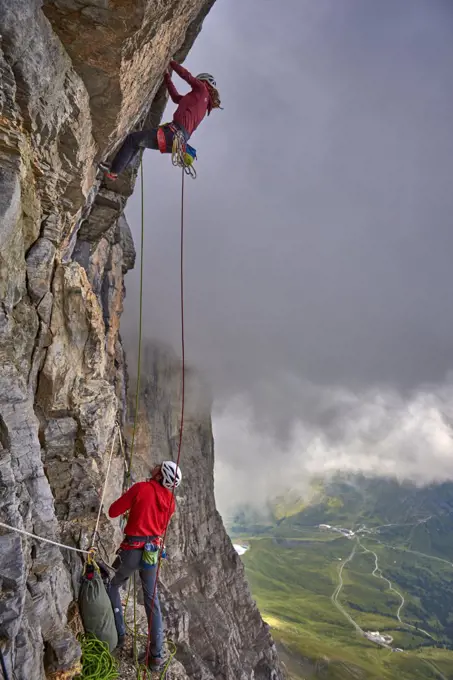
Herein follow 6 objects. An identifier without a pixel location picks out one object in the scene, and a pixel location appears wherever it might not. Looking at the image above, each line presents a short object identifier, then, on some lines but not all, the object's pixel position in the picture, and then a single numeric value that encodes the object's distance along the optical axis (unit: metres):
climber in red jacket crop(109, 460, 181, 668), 7.34
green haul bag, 6.86
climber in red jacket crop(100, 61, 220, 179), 9.70
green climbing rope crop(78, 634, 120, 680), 6.32
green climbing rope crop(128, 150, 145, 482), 11.39
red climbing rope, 6.84
